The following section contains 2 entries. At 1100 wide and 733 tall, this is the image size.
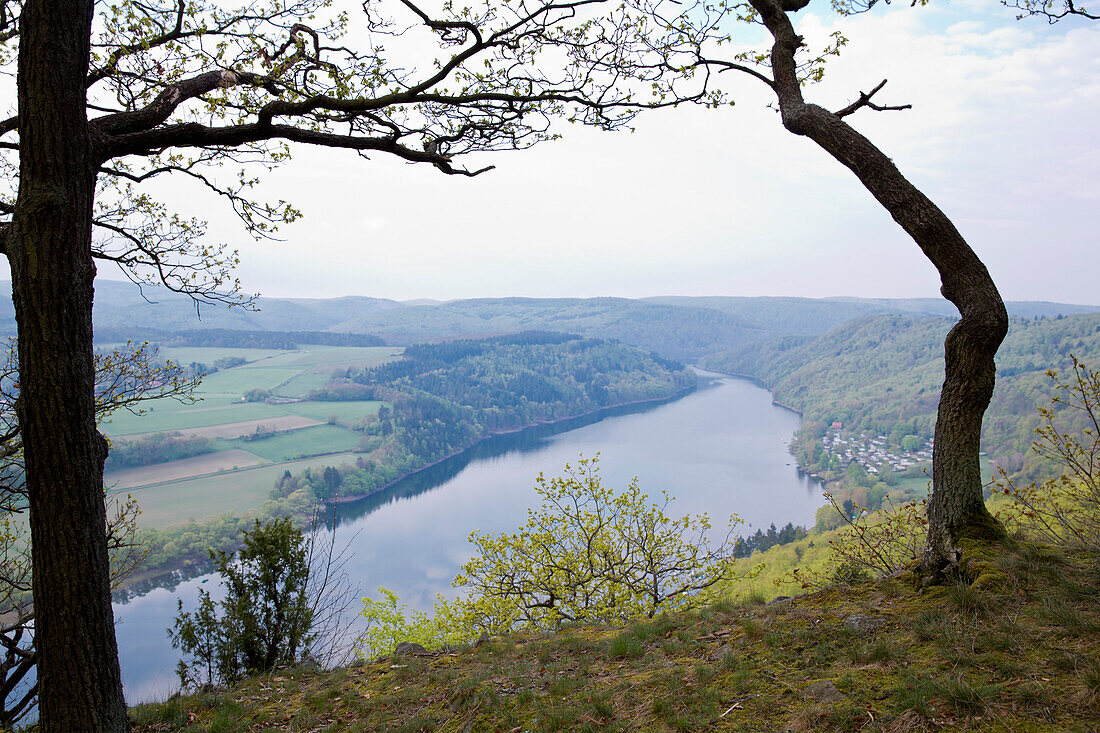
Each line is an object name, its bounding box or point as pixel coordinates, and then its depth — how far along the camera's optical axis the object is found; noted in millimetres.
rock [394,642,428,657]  4840
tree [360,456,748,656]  8750
